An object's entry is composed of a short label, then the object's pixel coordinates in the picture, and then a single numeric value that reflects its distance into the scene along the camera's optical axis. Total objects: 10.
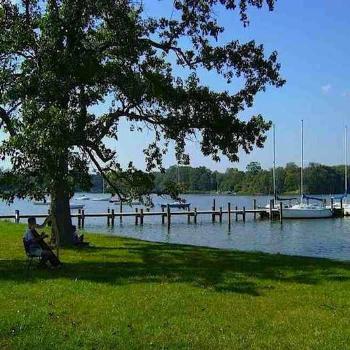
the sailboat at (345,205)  78.46
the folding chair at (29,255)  13.84
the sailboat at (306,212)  72.38
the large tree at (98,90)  15.91
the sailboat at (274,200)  76.31
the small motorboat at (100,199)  151.56
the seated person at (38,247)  13.82
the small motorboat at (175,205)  89.09
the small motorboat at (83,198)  151.50
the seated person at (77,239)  21.00
